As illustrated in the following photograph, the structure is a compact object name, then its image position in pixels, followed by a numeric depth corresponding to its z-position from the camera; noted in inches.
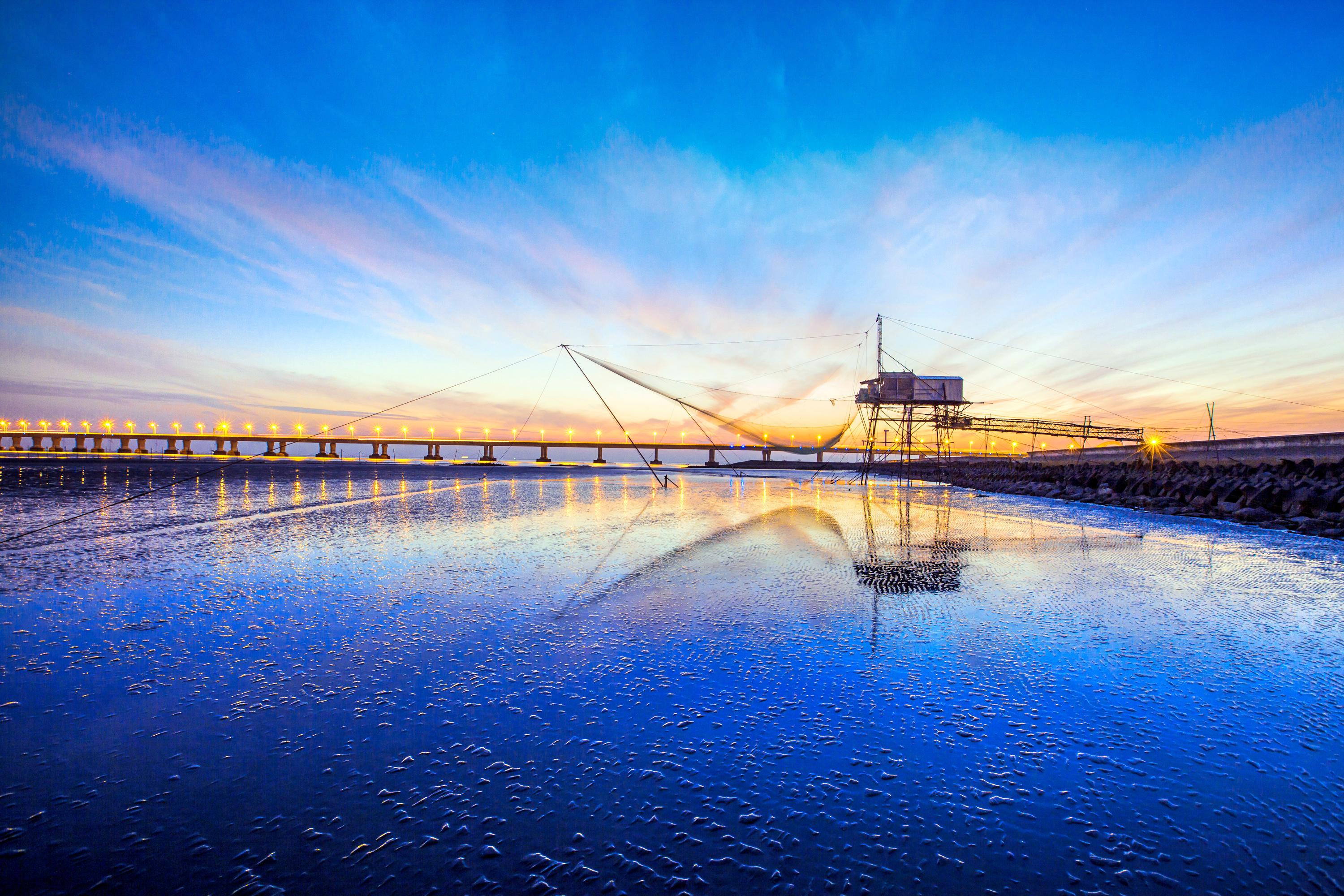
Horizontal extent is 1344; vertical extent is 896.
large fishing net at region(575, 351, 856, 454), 1160.2
